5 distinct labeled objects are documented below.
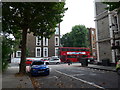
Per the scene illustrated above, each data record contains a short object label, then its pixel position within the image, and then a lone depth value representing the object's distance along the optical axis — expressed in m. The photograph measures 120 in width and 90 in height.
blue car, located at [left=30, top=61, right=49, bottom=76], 8.76
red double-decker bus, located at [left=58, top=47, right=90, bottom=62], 25.29
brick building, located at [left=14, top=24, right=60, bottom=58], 30.75
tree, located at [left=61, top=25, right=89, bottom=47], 36.99
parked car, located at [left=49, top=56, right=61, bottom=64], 25.29
